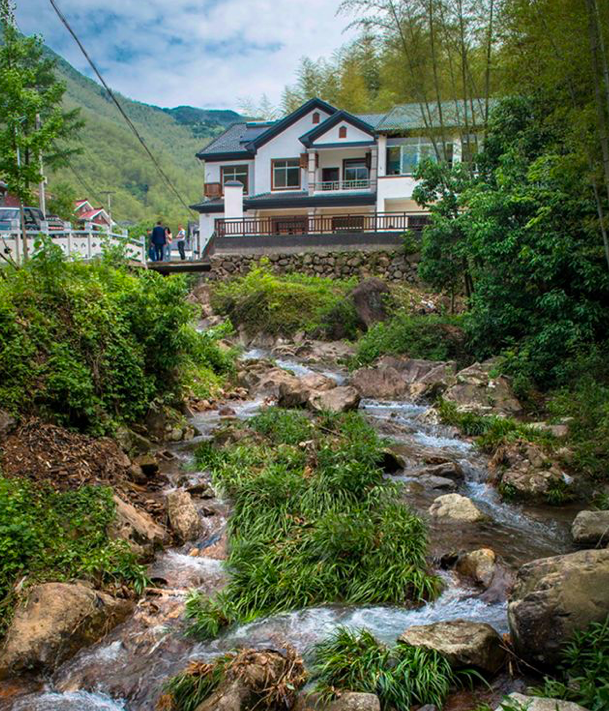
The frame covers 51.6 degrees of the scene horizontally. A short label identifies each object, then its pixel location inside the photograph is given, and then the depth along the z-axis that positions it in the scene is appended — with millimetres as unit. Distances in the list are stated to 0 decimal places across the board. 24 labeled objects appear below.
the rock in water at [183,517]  6828
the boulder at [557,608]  4305
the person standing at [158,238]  23344
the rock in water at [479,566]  5707
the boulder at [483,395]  11617
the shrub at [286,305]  20516
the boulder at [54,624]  4680
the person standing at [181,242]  30791
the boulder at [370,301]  20531
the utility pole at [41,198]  23016
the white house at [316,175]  28422
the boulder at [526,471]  7863
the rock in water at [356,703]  3994
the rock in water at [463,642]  4391
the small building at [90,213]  55653
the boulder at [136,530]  6211
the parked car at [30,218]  20195
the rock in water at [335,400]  11354
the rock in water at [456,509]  7090
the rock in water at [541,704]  3604
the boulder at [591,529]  6387
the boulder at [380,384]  14125
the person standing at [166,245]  24291
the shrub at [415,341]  15805
